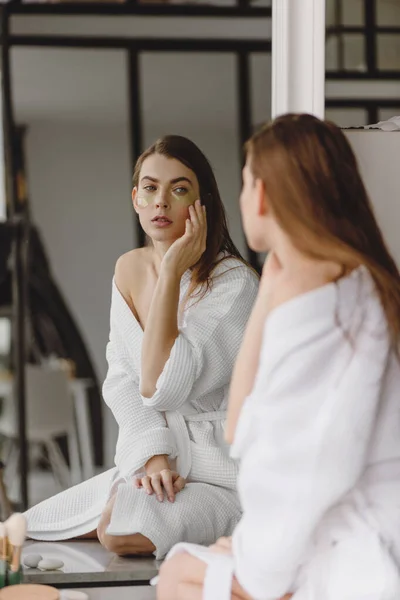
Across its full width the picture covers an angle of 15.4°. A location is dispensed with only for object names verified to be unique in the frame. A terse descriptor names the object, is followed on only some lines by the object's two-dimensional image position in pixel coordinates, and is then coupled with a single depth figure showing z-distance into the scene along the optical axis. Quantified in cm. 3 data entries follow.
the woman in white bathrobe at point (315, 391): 232
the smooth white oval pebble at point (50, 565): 288
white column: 280
